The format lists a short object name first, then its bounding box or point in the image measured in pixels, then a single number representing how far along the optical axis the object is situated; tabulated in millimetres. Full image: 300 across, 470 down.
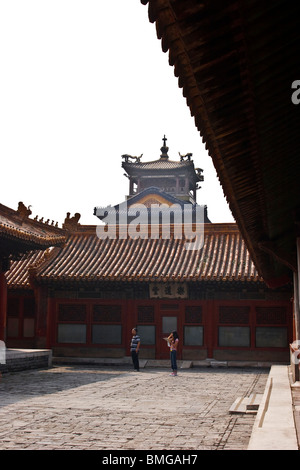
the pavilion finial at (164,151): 56656
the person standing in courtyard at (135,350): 20250
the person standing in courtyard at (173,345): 19627
